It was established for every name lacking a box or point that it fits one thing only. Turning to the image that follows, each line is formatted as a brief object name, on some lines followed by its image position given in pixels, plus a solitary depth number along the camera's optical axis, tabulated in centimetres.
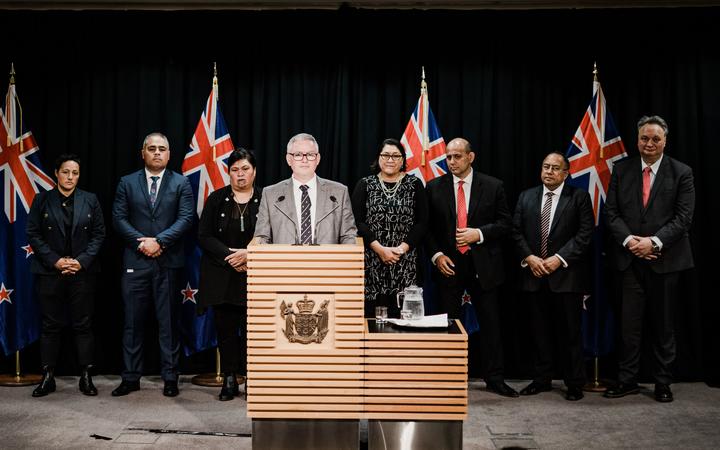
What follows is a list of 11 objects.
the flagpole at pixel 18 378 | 598
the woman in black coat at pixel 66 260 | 569
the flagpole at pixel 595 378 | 584
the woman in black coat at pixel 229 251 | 541
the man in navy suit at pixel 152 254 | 573
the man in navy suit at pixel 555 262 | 566
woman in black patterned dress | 539
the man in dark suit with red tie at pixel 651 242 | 553
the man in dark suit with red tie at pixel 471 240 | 568
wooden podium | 369
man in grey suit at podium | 414
